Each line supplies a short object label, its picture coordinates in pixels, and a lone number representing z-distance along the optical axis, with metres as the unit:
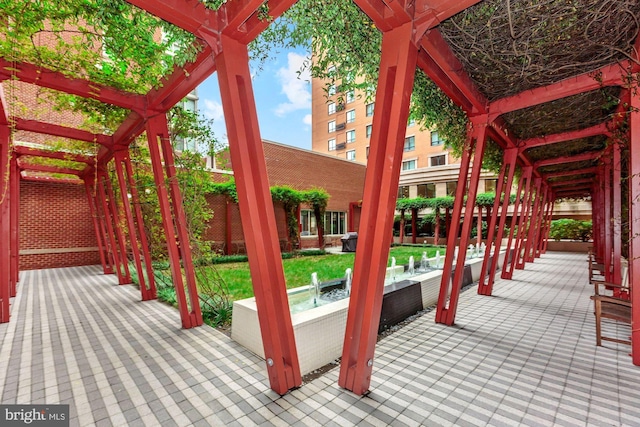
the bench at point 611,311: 3.30
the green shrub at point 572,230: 16.77
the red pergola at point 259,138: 2.18
